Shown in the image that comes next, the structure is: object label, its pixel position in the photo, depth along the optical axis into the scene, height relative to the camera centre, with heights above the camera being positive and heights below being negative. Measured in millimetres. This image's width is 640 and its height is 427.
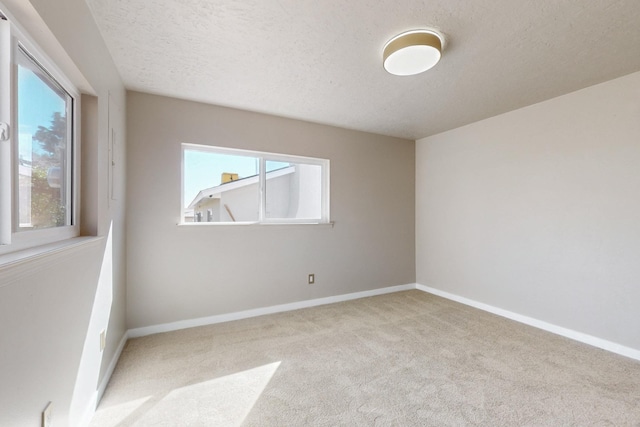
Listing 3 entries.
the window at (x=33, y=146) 970 +299
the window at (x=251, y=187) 2943 +343
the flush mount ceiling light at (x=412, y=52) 1771 +1101
